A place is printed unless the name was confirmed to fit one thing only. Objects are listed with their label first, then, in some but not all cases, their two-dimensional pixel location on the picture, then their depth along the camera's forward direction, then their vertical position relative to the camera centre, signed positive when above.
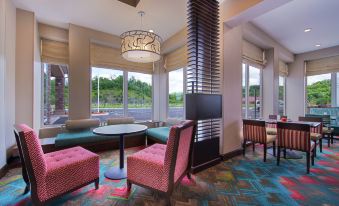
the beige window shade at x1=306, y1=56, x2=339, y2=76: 5.36 +1.38
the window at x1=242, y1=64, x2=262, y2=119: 4.60 +0.35
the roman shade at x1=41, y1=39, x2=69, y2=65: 3.83 +1.29
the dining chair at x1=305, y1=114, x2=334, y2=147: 4.27 -0.65
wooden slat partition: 2.66 +0.91
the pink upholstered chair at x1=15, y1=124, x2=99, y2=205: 1.59 -0.79
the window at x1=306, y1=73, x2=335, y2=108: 5.61 +0.48
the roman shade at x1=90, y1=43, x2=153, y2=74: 4.35 +1.28
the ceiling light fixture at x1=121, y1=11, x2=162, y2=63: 2.72 +1.02
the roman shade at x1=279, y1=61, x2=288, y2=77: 5.95 +1.36
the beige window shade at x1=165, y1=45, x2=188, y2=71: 4.53 +1.38
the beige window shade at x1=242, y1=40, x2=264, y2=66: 4.37 +1.49
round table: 2.41 -0.47
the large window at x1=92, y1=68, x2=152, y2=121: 4.54 +0.27
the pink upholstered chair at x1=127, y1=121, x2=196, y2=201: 1.76 -0.76
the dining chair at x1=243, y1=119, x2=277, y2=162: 3.18 -0.64
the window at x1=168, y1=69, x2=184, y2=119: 4.79 +0.29
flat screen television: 2.56 -0.06
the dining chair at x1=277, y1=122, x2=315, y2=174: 2.68 -0.63
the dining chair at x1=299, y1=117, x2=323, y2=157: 3.24 -0.65
